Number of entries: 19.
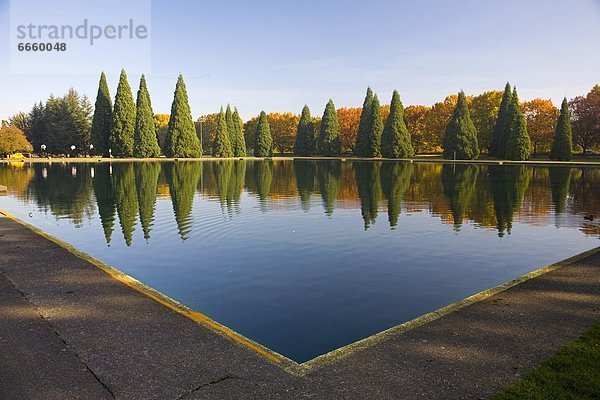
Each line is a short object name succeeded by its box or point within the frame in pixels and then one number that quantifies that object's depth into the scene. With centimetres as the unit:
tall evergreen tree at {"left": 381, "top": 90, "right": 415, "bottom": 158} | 7912
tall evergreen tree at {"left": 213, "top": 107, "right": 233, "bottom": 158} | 8969
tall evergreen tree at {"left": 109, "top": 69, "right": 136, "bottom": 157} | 7406
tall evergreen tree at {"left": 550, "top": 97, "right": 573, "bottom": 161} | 6538
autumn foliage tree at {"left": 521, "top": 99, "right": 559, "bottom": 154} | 8038
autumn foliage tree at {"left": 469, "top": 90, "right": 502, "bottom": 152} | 8356
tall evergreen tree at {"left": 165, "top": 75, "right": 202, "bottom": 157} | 7888
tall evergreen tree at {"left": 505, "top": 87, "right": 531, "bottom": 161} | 6600
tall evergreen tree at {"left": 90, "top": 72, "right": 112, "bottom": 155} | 7600
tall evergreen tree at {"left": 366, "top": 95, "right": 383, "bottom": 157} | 8388
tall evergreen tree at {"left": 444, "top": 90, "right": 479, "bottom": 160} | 7219
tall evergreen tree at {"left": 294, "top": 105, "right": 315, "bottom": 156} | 9944
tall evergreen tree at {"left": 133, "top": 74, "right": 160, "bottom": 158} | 7519
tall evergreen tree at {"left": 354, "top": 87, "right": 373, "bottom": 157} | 8688
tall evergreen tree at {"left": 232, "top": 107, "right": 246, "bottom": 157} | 9481
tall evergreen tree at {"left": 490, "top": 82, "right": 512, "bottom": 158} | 7038
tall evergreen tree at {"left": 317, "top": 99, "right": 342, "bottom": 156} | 9400
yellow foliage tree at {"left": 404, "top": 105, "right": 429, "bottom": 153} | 9781
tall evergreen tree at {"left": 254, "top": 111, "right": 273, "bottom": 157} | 9656
